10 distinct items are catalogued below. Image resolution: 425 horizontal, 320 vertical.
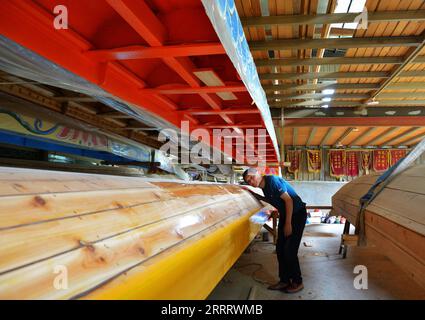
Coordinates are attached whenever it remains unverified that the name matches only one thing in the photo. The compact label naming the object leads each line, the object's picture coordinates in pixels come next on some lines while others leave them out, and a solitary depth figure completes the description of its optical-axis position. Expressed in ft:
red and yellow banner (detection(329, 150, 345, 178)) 44.57
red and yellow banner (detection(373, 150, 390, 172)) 43.78
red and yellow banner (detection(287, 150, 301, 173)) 45.44
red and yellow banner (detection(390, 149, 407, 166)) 43.68
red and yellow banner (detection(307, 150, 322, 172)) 44.88
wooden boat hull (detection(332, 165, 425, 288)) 5.65
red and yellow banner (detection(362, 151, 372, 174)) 43.84
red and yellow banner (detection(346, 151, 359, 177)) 44.14
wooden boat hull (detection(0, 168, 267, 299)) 2.71
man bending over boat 12.03
